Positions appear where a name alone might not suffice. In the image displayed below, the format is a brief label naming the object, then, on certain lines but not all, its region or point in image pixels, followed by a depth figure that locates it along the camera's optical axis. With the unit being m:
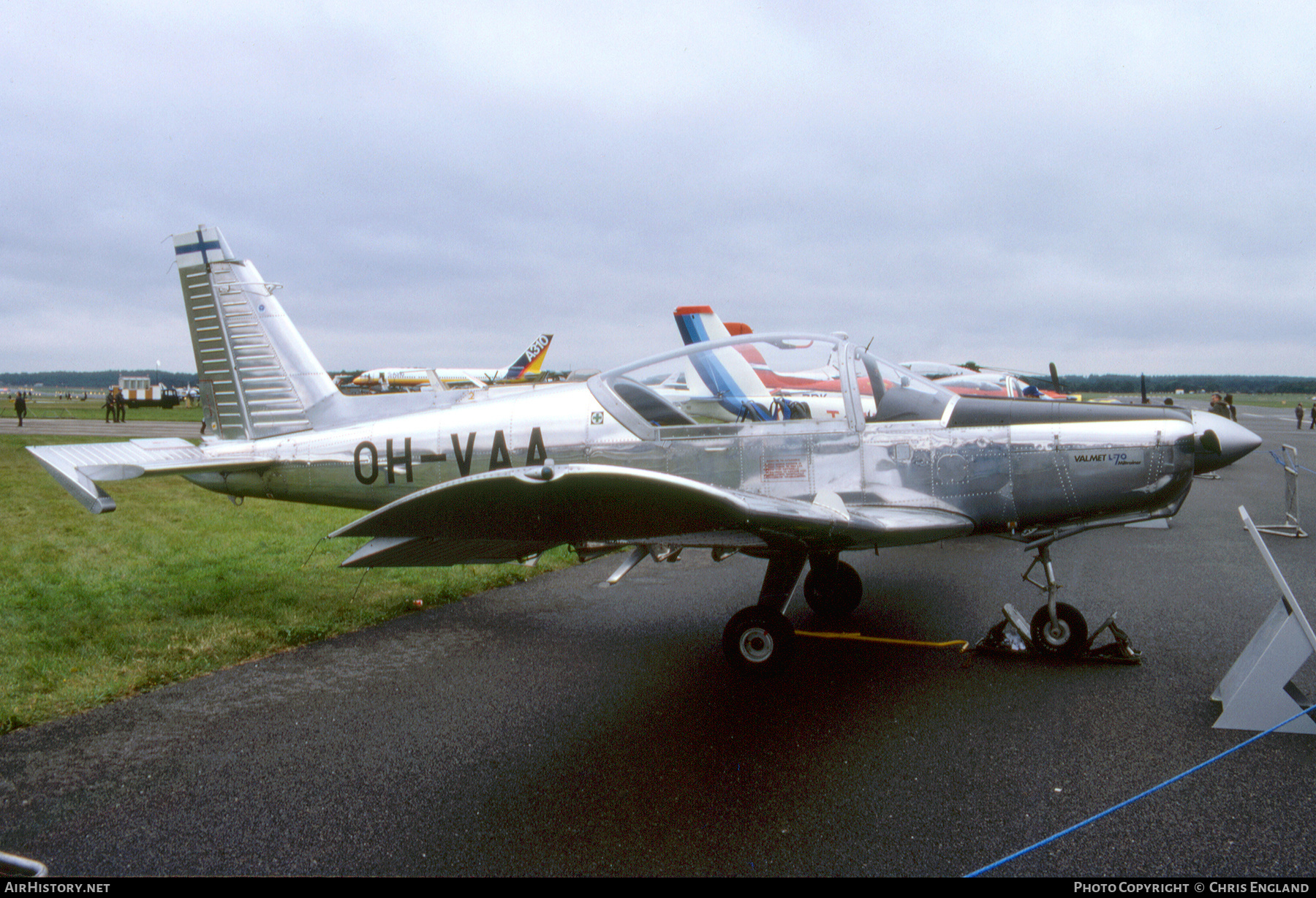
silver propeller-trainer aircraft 4.27
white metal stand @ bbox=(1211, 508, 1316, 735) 3.54
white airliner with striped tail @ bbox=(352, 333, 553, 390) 43.62
